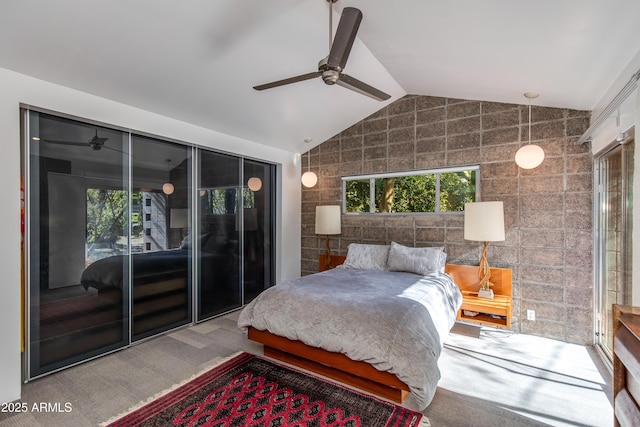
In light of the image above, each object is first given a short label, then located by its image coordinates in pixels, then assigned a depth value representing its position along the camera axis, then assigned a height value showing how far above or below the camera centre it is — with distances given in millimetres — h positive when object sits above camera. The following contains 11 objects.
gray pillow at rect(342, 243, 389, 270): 3992 -609
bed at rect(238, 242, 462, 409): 2123 -931
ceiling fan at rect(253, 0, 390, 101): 1858 +1028
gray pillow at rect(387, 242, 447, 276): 3617 -595
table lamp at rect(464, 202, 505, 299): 3359 -159
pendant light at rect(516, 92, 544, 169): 3236 +605
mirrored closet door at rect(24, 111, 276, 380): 2590 -262
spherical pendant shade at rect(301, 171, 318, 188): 4832 +524
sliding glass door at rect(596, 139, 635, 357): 2465 -203
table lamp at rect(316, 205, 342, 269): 4617 -113
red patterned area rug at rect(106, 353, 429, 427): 2000 -1382
